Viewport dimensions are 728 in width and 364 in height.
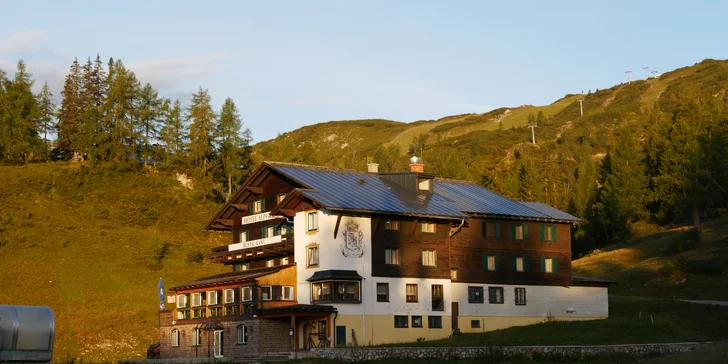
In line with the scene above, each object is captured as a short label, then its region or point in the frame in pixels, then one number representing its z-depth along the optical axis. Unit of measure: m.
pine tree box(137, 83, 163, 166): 120.94
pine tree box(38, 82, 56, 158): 126.38
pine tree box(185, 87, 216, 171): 114.31
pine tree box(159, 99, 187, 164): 119.56
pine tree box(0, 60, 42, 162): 117.25
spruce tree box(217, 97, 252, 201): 115.69
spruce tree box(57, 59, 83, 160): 123.38
